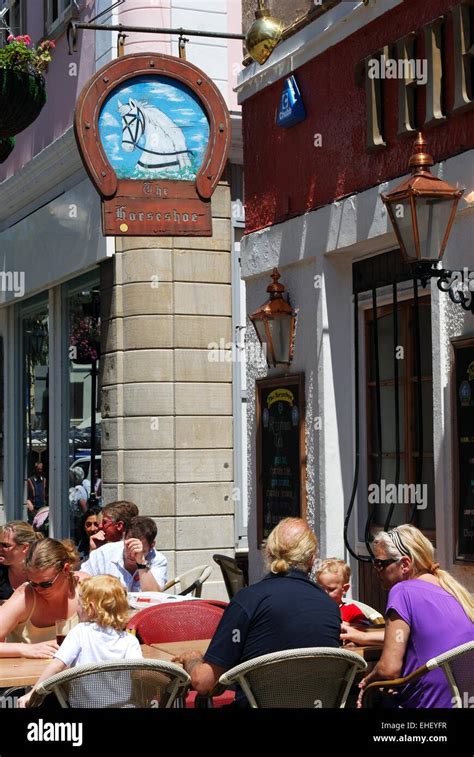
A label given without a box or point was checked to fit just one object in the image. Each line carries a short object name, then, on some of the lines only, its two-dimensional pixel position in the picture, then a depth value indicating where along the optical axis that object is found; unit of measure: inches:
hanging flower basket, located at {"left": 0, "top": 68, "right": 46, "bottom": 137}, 728.4
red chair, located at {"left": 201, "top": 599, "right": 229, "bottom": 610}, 523.1
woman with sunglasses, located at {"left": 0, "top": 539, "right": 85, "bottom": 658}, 477.4
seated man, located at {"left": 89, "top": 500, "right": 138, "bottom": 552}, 705.7
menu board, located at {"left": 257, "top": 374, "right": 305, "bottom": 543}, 676.1
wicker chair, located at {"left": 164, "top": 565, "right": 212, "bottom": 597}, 687.5
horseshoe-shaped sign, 664.7
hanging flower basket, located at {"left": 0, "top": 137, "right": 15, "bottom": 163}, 810.9
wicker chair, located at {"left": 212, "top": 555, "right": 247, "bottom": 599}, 717.6
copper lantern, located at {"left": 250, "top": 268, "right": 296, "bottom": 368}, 678.0
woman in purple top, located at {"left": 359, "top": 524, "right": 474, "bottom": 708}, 389.2
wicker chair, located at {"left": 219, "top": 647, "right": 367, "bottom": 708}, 365.6
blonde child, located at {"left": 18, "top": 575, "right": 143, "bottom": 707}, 396.9
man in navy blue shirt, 387.8
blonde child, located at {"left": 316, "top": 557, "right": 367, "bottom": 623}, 485.9
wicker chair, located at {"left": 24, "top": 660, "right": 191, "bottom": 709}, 359.7
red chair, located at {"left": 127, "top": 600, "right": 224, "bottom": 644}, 495.0
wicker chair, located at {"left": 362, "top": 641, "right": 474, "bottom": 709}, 365.9
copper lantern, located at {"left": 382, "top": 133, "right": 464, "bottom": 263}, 494.4
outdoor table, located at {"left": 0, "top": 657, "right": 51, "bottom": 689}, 416.8
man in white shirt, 649.4
